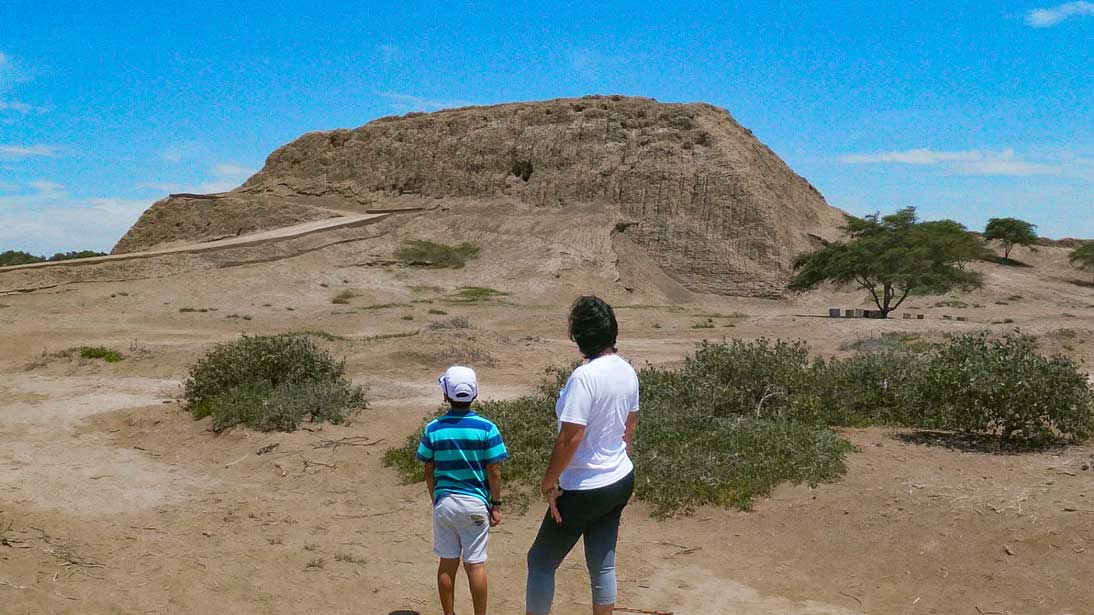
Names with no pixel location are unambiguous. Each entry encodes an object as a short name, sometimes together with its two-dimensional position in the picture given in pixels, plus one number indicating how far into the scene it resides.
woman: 3.57
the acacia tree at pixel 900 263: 26.75
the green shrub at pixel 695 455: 6.61
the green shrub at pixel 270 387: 9.34
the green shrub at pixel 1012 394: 7.16
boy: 4.12
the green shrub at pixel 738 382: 8.58
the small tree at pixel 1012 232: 44.66
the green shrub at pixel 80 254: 61.05
